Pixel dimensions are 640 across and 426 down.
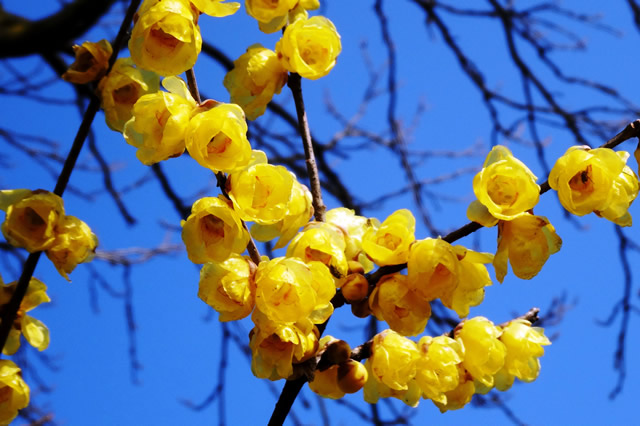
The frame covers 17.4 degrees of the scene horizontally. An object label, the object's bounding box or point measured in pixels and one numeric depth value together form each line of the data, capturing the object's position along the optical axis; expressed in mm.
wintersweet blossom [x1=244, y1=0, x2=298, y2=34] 793
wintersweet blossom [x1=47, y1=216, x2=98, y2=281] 804
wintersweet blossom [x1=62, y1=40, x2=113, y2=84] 815
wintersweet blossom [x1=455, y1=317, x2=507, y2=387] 804
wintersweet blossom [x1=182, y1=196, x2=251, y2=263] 753
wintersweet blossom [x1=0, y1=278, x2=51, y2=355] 832
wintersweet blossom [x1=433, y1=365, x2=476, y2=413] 813
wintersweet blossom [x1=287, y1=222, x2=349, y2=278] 771
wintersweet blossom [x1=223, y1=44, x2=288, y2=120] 810
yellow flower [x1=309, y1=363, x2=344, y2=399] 808
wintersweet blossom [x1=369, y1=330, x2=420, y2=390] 787
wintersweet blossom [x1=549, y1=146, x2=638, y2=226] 754
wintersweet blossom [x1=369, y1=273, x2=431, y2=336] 771
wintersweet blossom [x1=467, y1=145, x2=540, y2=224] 750
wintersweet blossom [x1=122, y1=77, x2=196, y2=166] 751
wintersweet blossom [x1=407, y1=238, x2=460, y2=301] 759
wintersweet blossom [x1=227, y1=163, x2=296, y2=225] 753
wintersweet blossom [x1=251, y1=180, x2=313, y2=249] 777
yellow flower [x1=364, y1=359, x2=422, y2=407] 811
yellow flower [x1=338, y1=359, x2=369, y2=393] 794
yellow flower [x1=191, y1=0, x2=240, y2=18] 772
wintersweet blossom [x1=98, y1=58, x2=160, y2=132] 811
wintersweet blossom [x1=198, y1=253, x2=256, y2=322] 761
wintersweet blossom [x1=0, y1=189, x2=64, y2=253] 795
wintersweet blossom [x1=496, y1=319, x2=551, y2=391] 816
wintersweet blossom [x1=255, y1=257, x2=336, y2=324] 747
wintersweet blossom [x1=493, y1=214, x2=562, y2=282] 758
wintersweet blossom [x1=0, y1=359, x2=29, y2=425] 812
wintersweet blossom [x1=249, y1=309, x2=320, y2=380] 762
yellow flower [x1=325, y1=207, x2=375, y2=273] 801
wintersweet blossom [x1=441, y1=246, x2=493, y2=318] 770
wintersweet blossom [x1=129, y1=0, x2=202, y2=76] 759
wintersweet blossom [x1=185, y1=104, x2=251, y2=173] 745
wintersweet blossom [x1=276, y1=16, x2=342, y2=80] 798
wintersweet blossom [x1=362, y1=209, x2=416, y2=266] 774
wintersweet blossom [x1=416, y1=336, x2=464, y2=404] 789
